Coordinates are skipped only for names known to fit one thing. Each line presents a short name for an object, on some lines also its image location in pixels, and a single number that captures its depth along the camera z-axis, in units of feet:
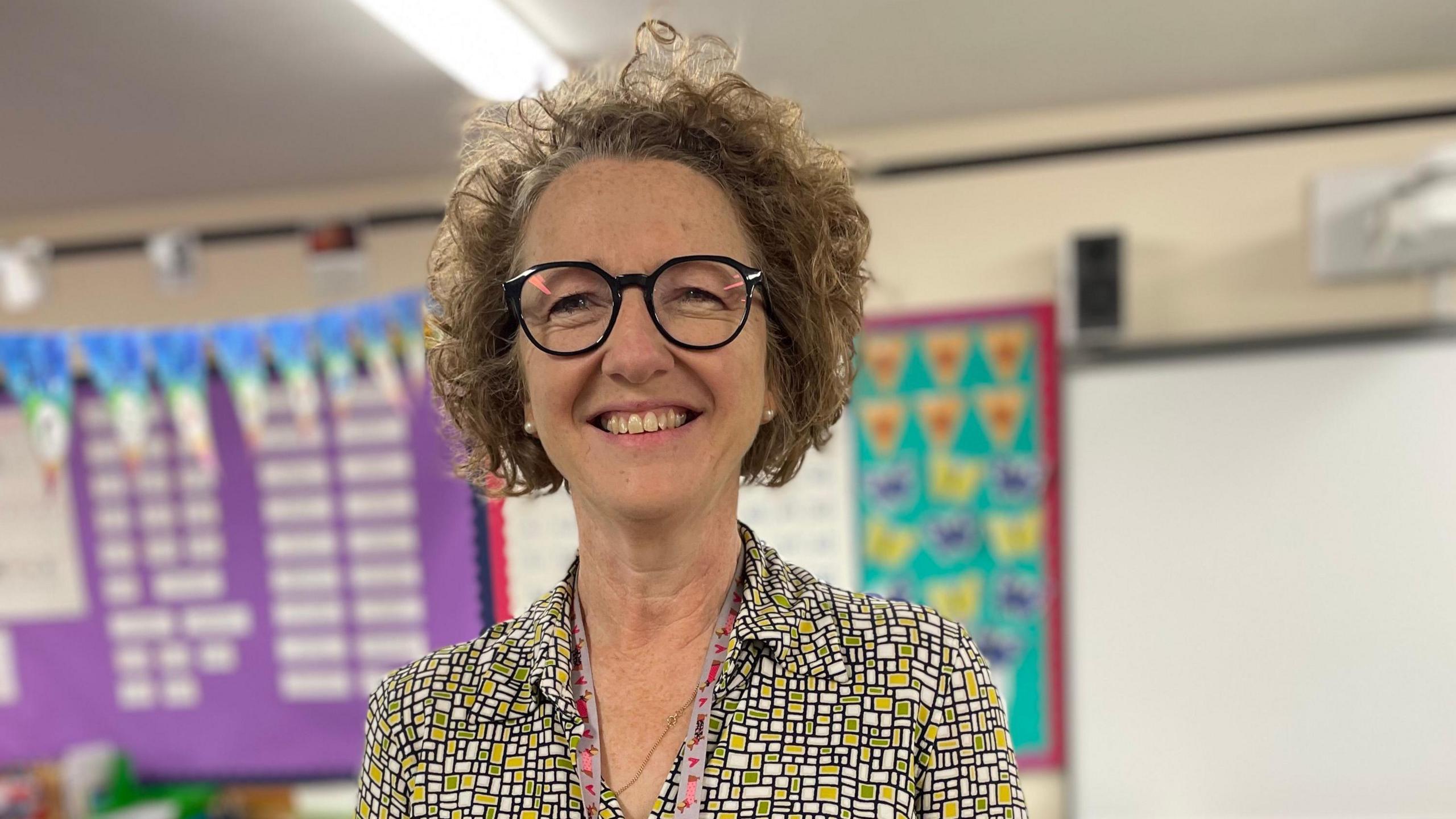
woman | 2.26
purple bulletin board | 7.89
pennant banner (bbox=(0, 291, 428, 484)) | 7.45
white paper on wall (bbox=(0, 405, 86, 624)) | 8.44
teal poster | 7.20
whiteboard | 6.61
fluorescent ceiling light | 4.43
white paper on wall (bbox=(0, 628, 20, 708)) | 8.60
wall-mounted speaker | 6.68
